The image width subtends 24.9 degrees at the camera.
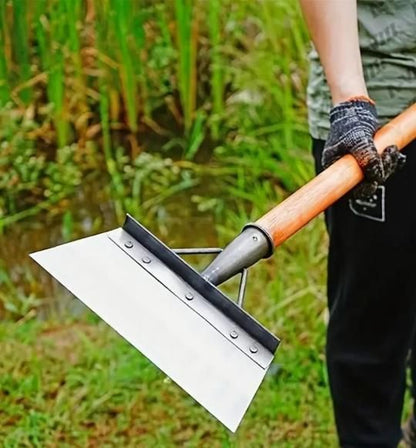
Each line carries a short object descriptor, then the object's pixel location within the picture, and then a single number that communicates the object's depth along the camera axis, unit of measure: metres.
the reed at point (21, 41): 2.44
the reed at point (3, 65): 2.28
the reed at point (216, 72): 3.01
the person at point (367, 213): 1.27
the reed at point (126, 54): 2.63
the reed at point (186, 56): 2.86
